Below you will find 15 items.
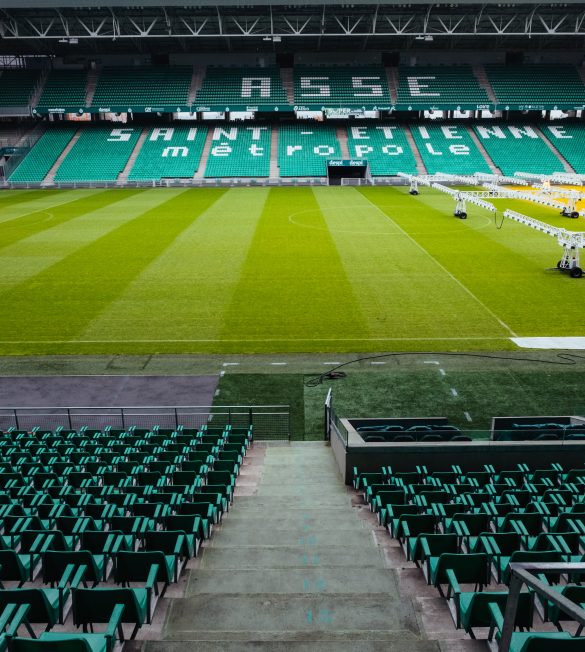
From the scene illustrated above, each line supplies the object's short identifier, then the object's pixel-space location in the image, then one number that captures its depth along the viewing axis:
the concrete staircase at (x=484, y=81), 74.56
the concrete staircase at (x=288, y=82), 75.62
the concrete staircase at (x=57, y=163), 65.25
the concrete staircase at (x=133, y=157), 66.12
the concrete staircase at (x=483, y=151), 66.06
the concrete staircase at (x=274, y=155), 66.94
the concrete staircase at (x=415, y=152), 66.75
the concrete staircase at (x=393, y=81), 75.19
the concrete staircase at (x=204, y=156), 66.50
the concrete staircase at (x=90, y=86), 74.31
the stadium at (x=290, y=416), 6.10
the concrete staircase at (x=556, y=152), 65.62
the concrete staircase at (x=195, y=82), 75.31
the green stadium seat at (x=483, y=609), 5.50
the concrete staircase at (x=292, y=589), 5.73
